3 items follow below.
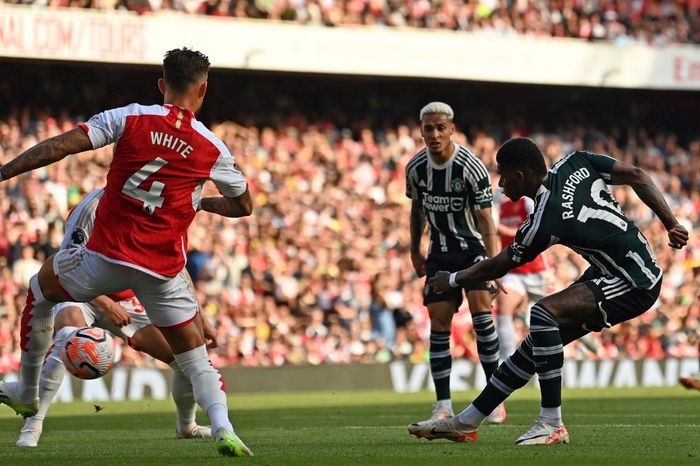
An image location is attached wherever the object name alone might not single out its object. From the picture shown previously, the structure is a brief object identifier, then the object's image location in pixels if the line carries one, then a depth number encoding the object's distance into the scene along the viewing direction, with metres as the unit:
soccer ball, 18.44
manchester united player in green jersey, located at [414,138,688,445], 16.55
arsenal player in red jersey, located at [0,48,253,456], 15.16
